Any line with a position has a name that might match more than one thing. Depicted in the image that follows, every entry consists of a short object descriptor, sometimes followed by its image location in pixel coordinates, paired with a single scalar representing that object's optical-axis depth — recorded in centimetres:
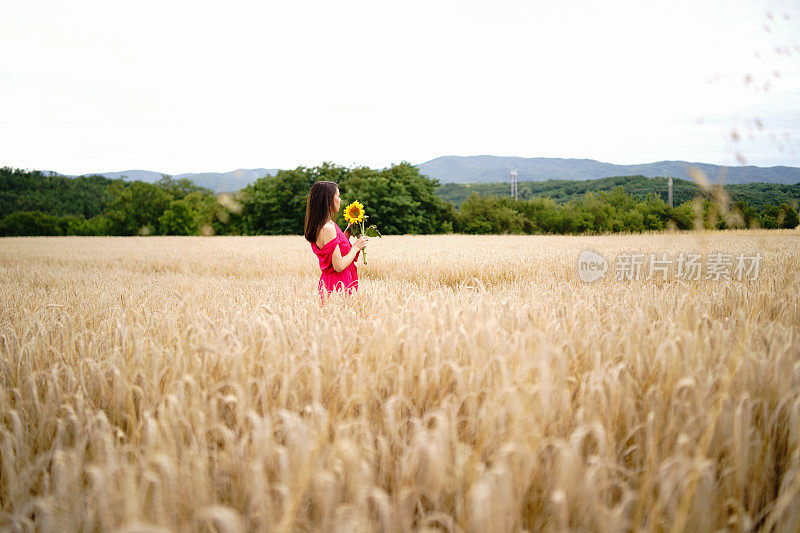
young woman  411
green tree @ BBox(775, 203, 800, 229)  2802
